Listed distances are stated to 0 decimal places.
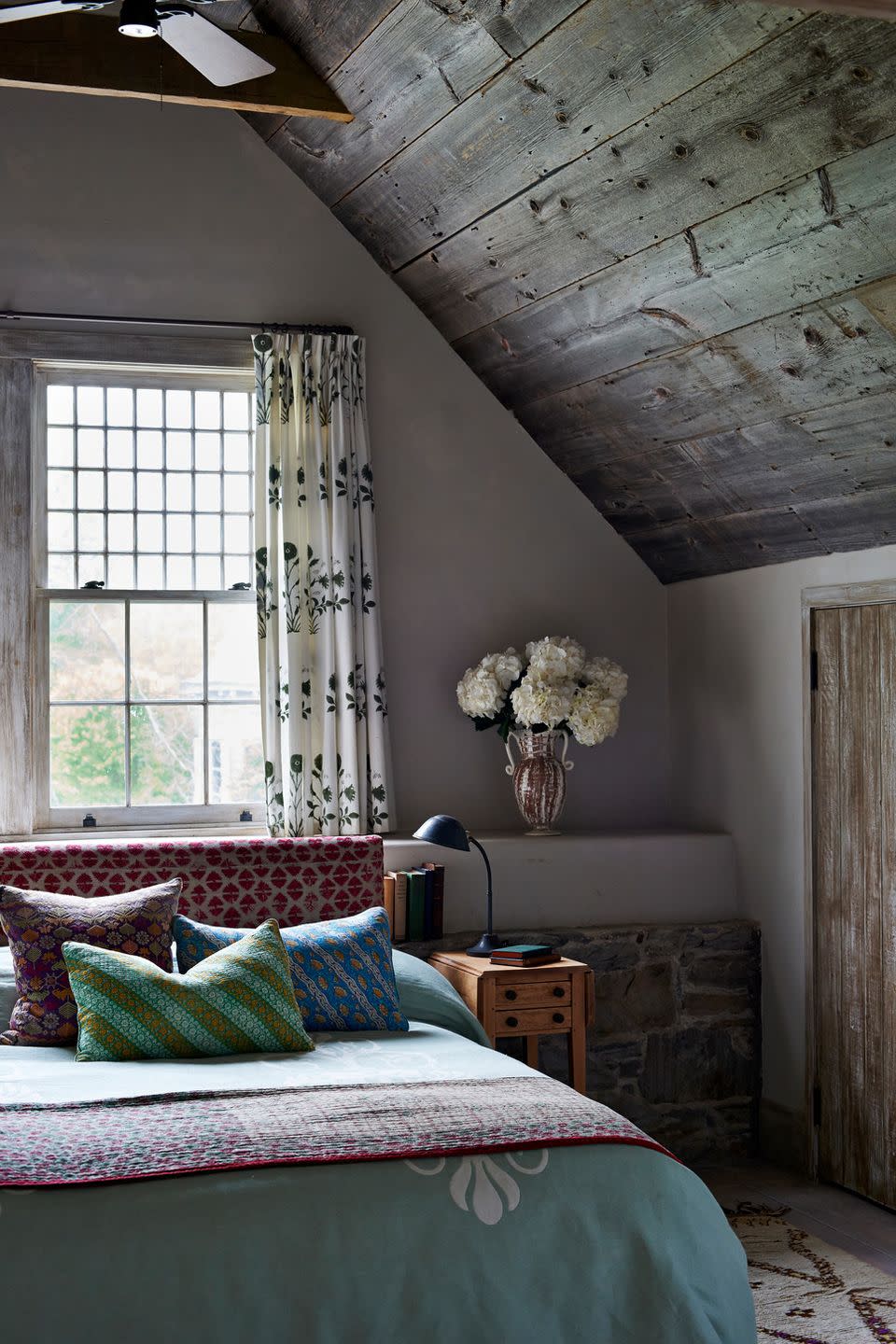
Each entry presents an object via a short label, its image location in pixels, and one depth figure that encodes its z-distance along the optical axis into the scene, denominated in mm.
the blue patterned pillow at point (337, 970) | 3650
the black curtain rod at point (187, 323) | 4633
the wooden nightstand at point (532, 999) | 4133
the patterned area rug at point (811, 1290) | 3367
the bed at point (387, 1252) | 2279
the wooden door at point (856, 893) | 4180
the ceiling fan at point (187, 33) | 2549
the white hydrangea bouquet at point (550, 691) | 4715
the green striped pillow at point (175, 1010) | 3328
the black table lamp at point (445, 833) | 4066
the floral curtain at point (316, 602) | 4707
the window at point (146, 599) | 4746
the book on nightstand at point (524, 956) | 4203
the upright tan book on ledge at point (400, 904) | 4438
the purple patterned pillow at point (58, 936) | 3504
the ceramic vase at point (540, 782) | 4855
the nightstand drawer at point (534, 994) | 4156
